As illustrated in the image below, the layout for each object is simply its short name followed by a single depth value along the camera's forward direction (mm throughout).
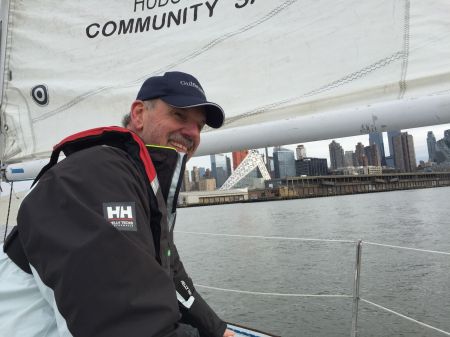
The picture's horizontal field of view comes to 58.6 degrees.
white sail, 1627
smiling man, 604
